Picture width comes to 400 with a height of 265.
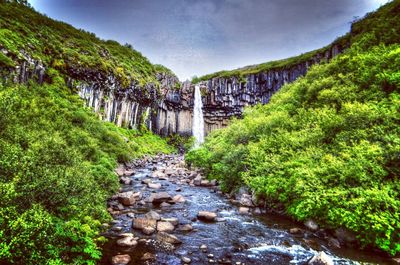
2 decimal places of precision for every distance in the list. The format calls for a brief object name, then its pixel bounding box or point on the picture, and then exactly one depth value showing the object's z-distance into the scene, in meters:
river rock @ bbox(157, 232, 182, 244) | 8.50
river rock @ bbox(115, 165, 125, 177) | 19.73
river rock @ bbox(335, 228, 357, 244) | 8.49
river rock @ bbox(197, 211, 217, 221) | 11.12
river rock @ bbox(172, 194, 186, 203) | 14.08
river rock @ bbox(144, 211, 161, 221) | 10.71
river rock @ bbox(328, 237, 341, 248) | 8.51
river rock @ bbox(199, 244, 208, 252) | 8.13
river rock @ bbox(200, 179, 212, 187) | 18.61
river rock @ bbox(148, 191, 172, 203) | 13.61
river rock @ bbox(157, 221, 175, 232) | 9.56
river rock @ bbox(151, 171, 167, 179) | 21.42
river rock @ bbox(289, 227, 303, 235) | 9.62
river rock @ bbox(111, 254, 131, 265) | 6.88
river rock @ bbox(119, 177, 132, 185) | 17.61
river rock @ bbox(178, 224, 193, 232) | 9.80
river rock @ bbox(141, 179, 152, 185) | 18.25
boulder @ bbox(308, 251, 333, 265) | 6.96
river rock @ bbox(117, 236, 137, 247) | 8.07
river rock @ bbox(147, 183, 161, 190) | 17.12
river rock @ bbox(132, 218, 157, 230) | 9.59
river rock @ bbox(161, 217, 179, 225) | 10.34
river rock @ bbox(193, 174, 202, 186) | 18.98
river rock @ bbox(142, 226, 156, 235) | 9.08
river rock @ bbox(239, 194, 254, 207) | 13.11
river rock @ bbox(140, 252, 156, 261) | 7.27
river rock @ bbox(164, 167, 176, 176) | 23.25
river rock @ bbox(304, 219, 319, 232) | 9.72
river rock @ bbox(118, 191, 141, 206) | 12.73
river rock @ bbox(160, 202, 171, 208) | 13.10
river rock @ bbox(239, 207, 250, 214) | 12.16
